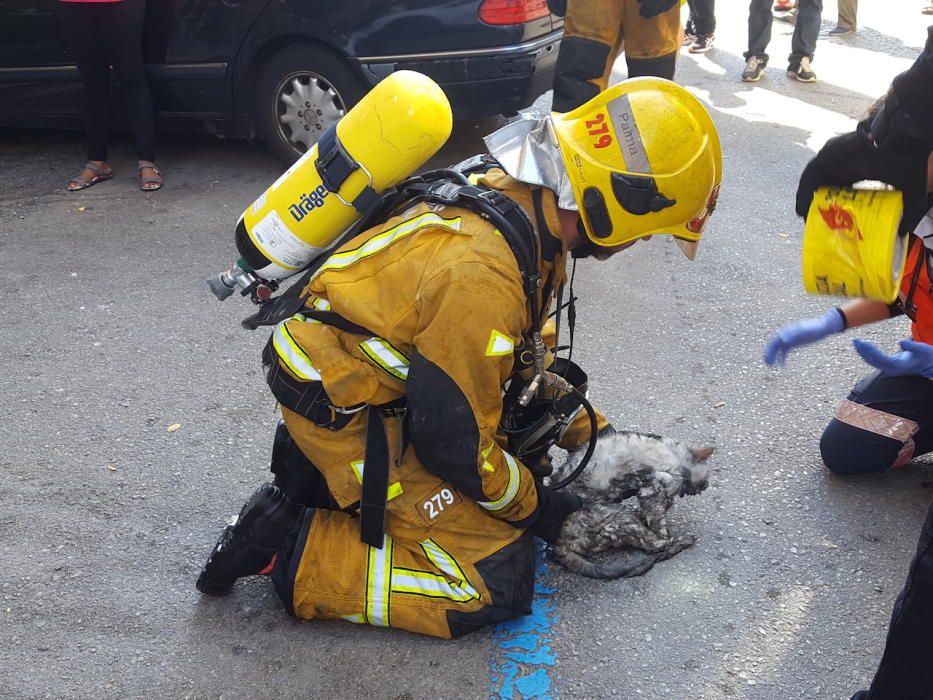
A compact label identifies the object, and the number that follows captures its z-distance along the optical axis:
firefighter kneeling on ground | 2.21
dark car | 5.02
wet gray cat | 2.71
